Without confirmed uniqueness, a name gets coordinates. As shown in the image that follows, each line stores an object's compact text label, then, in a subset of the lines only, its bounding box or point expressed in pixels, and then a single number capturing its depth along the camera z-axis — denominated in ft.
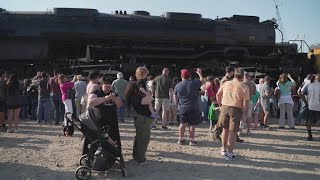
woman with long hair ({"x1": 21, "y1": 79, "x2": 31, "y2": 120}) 41.80
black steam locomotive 47.50
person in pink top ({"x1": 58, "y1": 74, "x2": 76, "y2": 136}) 34.19
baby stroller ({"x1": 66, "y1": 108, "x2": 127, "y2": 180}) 20.27
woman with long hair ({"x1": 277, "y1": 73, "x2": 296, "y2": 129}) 37.86
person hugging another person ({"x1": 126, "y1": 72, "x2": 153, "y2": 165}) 22.68
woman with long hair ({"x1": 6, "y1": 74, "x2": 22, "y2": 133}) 33.30
